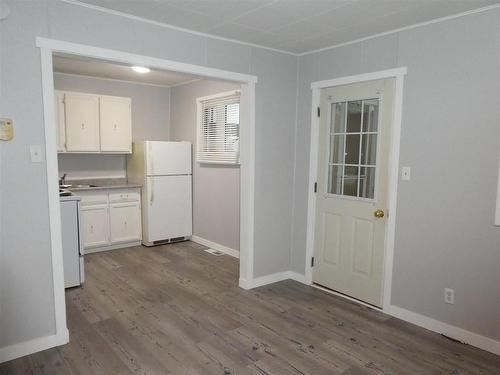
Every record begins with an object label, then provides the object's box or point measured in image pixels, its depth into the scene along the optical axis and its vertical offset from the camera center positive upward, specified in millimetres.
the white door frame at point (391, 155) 3047 -24
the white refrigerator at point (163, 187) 5160 -568
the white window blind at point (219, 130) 4688 +260
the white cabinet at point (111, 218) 4879 -993
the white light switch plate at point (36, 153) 2441 -53
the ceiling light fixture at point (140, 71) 4459 +963
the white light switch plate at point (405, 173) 3020 -174
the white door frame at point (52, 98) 2453 +381
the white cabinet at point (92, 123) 4758 +323
